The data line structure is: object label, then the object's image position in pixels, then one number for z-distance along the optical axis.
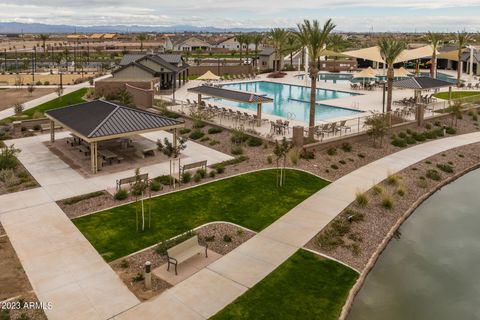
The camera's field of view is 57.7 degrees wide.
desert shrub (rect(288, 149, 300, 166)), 26.36
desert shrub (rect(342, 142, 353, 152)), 29.75
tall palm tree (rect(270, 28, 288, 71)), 71.88
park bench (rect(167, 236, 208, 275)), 14.59
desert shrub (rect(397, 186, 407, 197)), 22.89
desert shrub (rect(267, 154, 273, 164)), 26.53
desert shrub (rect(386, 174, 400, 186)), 23.98
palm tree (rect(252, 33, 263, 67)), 87.81
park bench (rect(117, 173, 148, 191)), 21.27
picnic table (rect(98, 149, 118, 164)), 25.98
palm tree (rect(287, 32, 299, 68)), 79.88
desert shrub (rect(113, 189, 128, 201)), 20.72
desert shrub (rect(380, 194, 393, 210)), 21.19
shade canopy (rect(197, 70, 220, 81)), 55.09
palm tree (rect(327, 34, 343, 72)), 81.99
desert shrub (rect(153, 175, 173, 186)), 23.02
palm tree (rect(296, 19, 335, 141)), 29.52
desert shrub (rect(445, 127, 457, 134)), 36.41
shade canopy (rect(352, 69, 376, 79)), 58.11
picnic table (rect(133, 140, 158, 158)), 28.15
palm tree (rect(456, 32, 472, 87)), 58.33
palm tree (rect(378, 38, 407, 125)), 38.17
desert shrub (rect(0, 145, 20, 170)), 24.39
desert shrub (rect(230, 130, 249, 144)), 30.77
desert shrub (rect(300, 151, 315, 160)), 27.69
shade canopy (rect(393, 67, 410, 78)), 57.62
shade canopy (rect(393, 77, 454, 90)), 42.44
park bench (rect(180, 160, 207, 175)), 24.03
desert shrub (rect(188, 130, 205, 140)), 32.94
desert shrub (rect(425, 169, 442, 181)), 25.94
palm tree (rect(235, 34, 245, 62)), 88.40
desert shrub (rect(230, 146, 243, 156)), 28.77
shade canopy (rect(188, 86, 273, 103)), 34.75
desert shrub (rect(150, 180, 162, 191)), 21.97
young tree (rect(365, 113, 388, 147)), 30.32
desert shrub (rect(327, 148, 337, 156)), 28.61
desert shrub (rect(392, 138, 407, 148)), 32.03
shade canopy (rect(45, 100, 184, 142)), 24.39
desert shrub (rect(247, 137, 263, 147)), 30.25
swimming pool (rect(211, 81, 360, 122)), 42.28
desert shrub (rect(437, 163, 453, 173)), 27.50
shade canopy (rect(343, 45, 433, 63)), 66.75
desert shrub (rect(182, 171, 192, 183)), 23.23
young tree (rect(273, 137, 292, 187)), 23.23
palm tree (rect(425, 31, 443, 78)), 59.94
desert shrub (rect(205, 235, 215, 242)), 16.98
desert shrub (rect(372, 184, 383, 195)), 22.23
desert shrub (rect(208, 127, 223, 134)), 33.62
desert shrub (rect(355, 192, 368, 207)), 20.75
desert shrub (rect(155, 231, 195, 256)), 15.73
